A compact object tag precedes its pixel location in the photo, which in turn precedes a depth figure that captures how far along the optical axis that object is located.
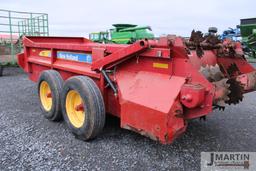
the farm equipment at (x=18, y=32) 6.85
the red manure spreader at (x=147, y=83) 1.96
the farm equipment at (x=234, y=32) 11.55
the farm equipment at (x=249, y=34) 9.91
